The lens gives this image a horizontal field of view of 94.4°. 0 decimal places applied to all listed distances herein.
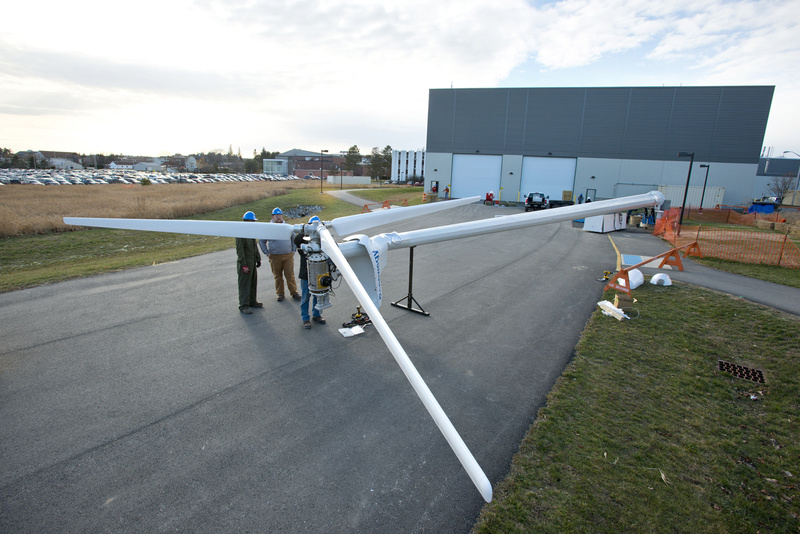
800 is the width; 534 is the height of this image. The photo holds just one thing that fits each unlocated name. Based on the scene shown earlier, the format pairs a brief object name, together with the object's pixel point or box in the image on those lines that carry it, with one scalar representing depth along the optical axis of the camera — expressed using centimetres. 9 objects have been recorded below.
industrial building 3961
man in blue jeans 760
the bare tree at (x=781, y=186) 6236
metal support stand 934
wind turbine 529
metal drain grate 668
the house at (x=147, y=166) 14929
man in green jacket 890
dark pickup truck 3469
